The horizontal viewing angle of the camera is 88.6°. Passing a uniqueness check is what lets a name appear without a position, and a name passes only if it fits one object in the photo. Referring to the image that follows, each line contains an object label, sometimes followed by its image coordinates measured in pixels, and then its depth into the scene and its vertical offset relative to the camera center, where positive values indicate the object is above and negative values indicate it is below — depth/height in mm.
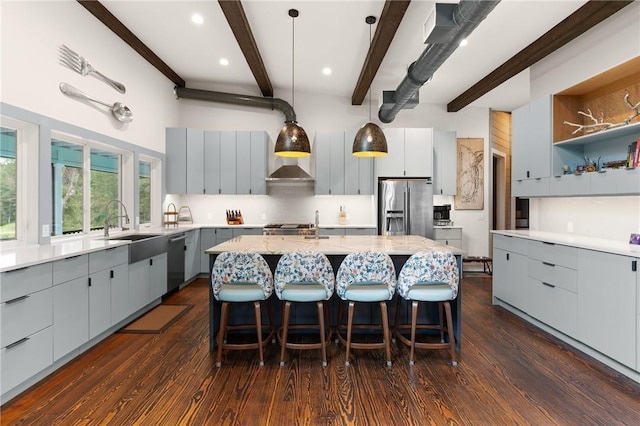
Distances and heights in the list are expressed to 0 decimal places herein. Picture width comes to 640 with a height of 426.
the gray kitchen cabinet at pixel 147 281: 3498 -780
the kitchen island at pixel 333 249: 2754 -301
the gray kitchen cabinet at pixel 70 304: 2412 -702
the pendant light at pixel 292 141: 3123 +693
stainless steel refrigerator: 5508 +105
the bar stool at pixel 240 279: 2521 -508
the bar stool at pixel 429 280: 2525 -518
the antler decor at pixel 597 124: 2867 +902
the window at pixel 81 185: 3377 +336
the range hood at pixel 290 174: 5508 +665
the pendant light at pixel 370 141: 3164 +708
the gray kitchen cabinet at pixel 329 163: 5719 +883
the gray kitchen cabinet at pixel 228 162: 5656 +891
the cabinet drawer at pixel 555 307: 2895 -892
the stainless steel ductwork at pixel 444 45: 2439 +1563
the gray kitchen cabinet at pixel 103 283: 2816 -637
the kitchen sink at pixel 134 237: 3780 -277
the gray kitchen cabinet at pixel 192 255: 5035 -657
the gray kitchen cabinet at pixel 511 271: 3574 -683
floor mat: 3346 -1174
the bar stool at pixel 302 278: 2520 -502
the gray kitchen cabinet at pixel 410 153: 5668 +1043
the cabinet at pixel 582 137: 2980 +751
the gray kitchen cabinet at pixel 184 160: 5547 +907
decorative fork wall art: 3164 +1534
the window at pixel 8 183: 2768 +265
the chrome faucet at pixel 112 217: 3779 -43
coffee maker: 5915 -14
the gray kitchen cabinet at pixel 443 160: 5848 +950
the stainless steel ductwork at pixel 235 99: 5686 +2009
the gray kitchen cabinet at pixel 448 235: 5660 -377
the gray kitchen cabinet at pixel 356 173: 5742 +710
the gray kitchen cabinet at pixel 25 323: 2004 -716
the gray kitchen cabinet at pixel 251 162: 5664 +891
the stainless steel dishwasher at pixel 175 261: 4430 -673
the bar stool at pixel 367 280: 2527 -518
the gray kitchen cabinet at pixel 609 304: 2350 -703
